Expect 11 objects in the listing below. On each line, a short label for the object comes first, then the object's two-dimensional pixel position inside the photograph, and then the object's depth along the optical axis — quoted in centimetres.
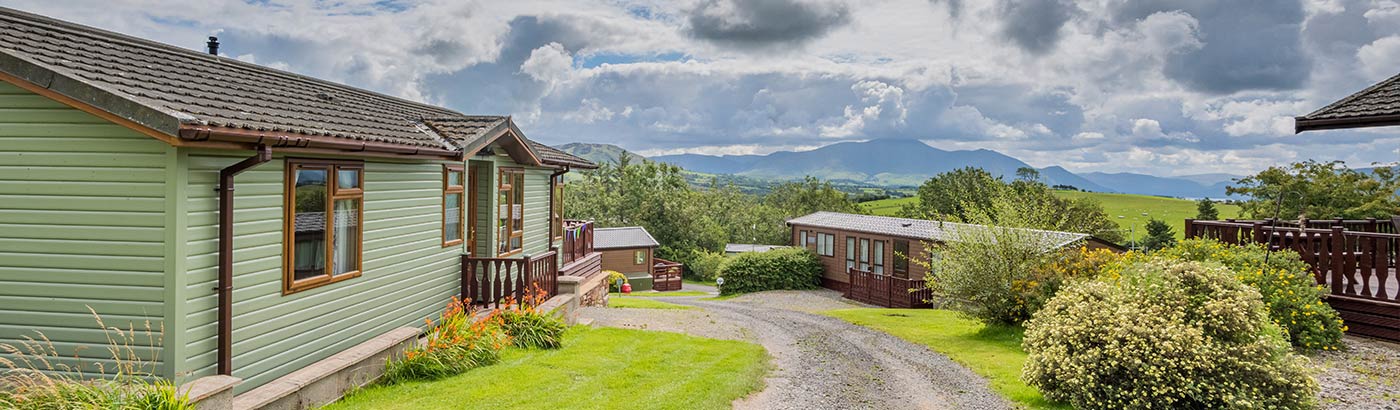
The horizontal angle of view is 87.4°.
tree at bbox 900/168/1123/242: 4322
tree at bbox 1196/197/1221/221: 4968
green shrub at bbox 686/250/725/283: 5308
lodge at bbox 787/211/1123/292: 2839
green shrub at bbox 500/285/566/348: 1050
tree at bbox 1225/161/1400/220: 3212
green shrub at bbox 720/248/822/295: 3322
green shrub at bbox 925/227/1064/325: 1328
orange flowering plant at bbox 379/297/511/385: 853
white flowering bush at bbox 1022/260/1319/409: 709
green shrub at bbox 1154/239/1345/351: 951
